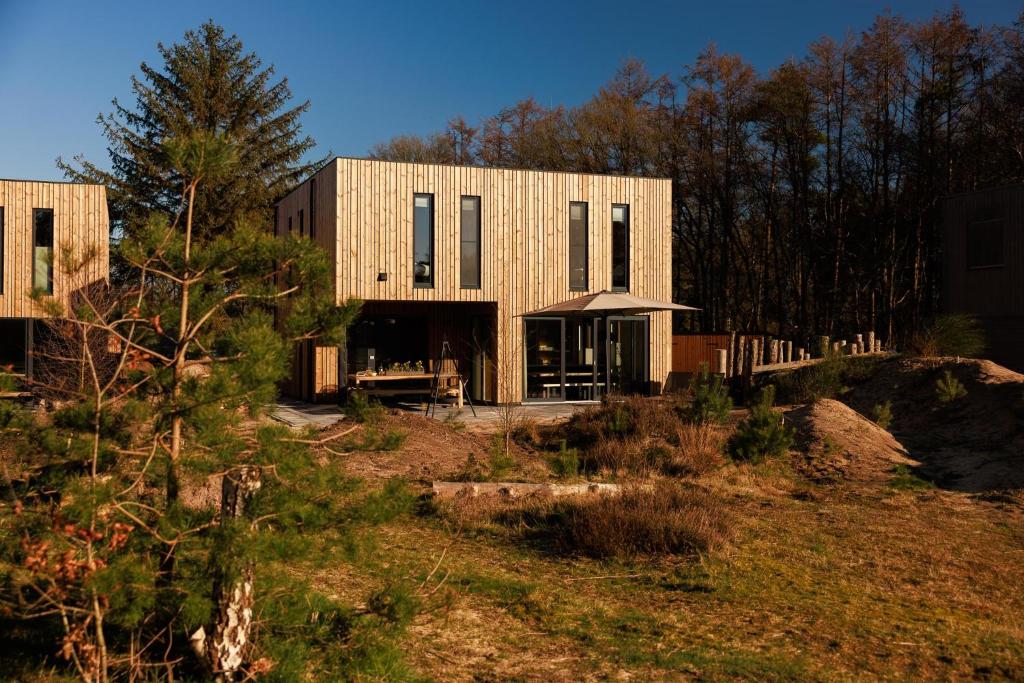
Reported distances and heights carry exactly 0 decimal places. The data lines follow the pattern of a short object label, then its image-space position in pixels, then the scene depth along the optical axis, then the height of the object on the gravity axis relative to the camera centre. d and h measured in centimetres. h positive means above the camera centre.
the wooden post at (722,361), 1941 -25
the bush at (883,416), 1346 -98
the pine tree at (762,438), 1076 -105
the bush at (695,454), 1059 -125
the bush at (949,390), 1409 -63
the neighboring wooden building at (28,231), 1914 +254
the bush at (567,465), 1008 -129
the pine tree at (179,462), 346 -48
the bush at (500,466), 984 -130
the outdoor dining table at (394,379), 1657 -67
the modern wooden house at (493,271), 1895 +172
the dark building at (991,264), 2152 +212
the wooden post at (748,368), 1903 -39
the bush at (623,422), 1191 -99
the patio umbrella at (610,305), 1689 +85
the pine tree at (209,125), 3356 +863
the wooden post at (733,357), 2033 -17
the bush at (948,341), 1717 +17
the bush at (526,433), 1278 -121
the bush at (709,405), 1152 -72
